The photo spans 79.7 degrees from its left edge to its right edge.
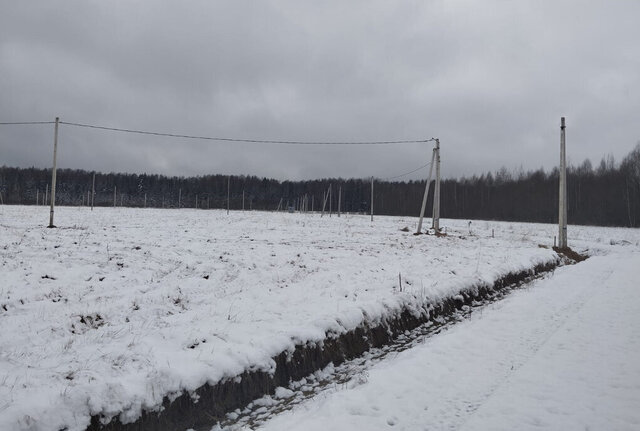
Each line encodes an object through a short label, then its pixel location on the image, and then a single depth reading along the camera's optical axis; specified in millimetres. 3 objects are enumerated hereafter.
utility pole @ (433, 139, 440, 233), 25111
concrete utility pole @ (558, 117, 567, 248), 21609
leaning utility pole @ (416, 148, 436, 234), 24891
